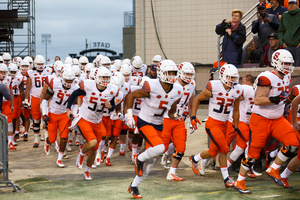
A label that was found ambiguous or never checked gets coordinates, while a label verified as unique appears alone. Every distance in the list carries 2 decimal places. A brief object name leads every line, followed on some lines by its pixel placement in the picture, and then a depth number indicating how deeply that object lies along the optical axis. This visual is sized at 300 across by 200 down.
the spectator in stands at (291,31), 17.36
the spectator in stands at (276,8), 20.89
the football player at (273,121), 12.31
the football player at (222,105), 13.79
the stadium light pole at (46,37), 120.72
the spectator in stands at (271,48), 17.96
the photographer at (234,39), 19.47
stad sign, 80.05
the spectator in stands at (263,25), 19.21
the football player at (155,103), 12.37
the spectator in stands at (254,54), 21.82
